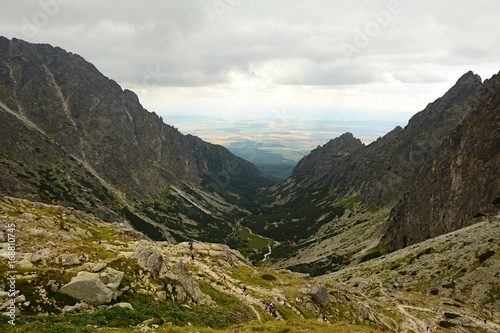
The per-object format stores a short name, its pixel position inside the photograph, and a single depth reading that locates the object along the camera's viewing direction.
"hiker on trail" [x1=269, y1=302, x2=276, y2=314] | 43.22
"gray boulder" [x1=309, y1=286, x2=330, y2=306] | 53.51
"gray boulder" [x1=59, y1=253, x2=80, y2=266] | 33.50
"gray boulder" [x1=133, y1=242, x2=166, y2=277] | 37.80
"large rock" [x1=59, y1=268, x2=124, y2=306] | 29.22
